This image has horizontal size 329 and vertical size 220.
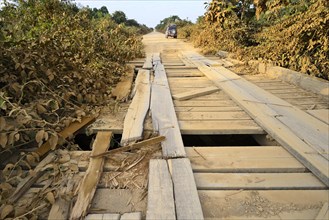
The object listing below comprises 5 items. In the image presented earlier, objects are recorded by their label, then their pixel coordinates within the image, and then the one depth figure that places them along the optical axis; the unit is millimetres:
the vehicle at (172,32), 24209
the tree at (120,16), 33438
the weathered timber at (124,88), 3434
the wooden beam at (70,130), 1981
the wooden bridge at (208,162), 1461
